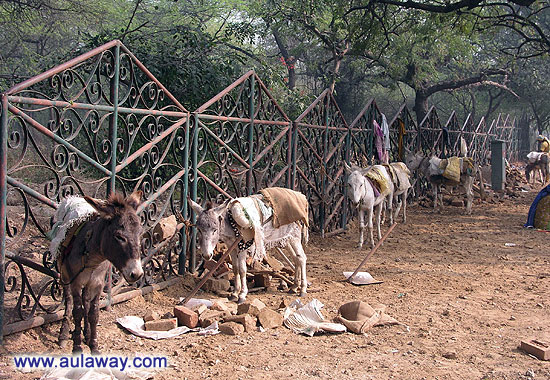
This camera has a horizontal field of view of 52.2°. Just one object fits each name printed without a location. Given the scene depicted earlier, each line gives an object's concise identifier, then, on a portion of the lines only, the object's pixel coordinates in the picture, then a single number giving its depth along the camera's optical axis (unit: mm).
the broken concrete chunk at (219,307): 6508
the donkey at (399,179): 13202
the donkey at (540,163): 21953
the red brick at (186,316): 6051
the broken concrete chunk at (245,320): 6081
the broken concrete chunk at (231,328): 5934
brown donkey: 4488
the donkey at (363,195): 10844
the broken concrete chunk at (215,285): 7512
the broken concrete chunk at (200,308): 6301
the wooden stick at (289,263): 8473
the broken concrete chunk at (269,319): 6191
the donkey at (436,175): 16453
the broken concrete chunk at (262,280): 7949
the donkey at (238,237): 6512
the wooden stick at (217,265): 6594
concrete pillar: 20891
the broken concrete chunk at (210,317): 6117
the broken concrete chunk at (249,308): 6379
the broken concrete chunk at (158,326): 5934
